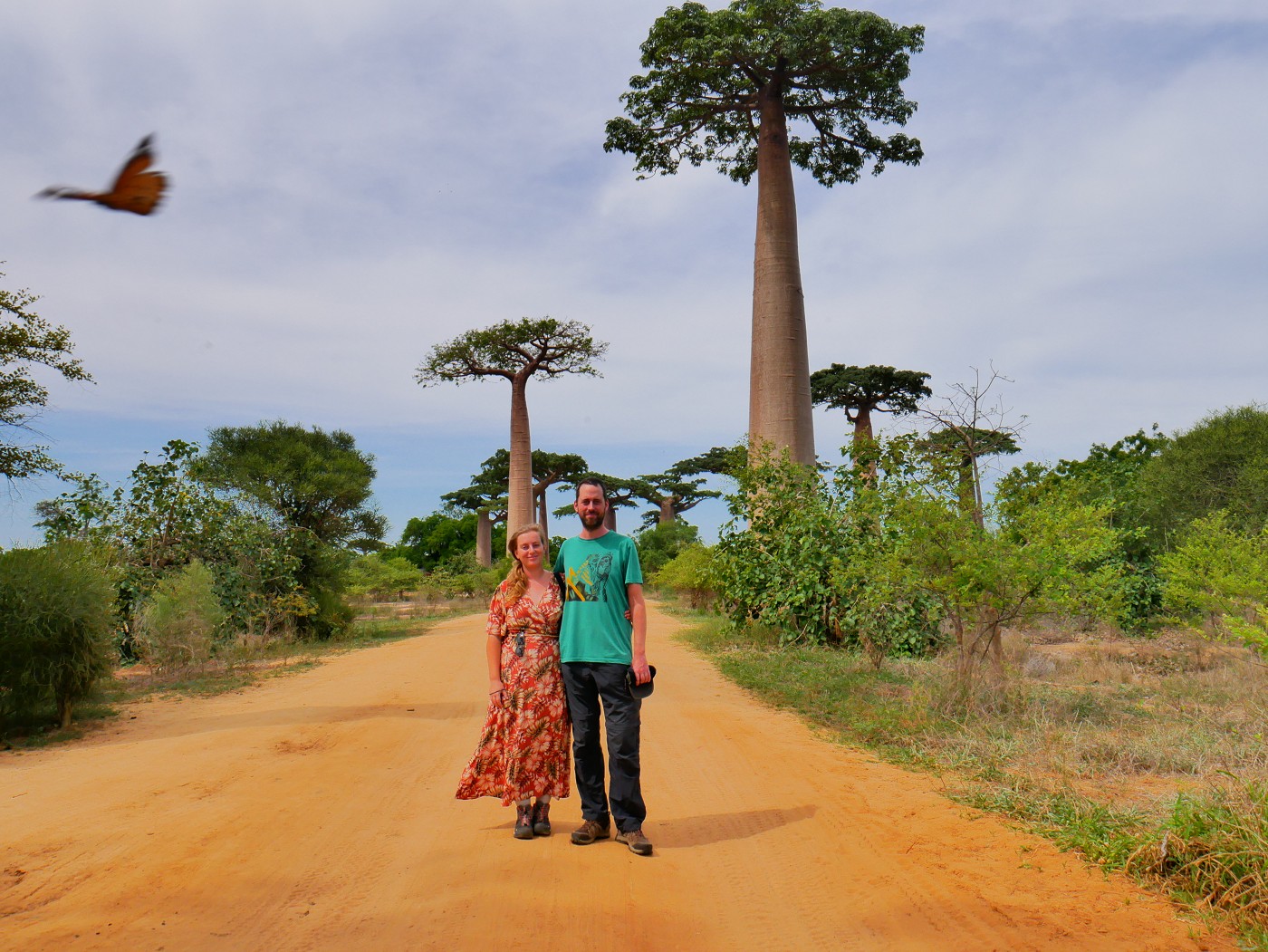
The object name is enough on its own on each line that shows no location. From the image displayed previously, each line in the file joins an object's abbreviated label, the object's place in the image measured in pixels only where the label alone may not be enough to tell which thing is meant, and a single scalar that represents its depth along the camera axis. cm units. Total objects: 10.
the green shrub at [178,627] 989
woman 376
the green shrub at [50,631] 658
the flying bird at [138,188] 232
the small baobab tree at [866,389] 2241
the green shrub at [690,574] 1872
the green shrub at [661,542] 3441
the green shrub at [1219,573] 806
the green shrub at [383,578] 2948
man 365
